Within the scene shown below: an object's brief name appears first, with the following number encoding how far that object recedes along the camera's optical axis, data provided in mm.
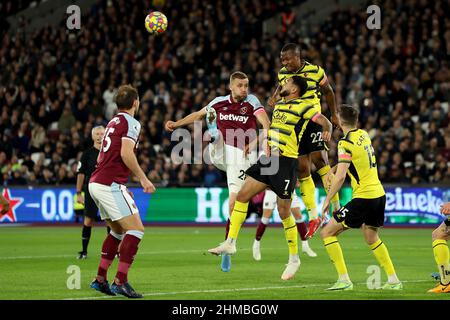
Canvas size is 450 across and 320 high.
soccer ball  19609
